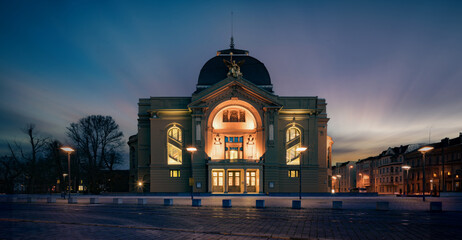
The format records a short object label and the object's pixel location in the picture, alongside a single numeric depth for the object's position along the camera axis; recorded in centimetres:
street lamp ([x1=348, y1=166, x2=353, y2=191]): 14380
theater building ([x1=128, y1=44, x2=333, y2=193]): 5847
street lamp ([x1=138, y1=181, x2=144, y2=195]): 6406
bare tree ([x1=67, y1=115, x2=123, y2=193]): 6384
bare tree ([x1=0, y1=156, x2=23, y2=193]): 6956
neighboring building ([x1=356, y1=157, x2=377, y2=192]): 12302
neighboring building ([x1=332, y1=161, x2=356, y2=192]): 14500
